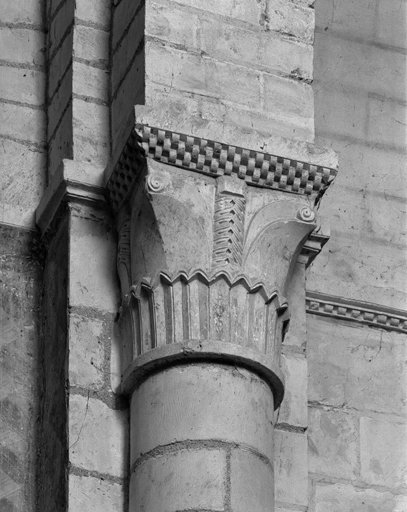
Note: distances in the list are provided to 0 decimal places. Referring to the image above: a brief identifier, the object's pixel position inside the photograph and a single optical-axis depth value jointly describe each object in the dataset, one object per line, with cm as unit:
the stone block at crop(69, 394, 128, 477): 659
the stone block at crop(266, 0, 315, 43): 737
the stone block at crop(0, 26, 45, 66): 818
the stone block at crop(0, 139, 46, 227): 759
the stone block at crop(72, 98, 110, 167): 732
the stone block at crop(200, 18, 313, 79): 720
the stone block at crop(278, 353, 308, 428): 699
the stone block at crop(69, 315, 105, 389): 674
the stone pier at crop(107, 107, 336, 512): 639
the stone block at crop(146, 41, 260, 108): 703
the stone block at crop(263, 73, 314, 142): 716
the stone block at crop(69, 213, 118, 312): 694
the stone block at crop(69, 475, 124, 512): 645
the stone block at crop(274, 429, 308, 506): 683
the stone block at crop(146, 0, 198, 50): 711
